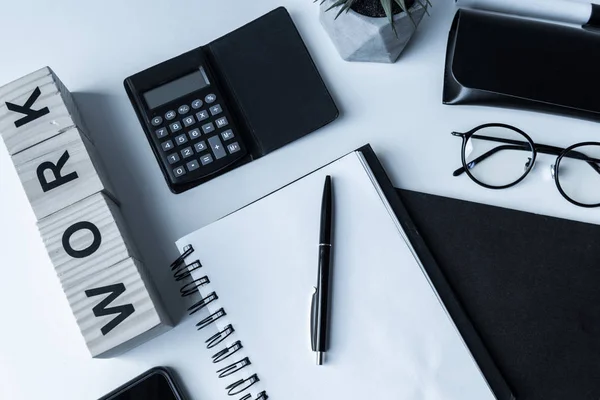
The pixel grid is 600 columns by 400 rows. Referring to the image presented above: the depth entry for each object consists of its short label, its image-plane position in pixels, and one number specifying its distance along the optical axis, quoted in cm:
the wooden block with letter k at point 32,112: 62
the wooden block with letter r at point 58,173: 61
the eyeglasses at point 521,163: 68
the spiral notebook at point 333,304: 62
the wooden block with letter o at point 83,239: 60
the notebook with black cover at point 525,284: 63
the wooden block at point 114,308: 58
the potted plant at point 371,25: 63
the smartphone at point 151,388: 63
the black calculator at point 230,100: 66
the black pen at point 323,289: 62
